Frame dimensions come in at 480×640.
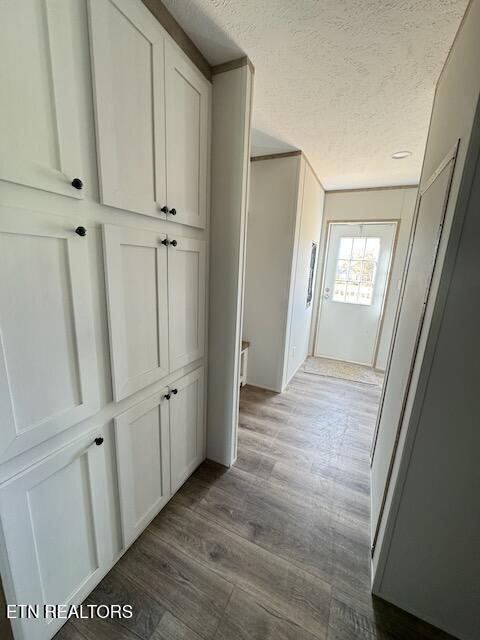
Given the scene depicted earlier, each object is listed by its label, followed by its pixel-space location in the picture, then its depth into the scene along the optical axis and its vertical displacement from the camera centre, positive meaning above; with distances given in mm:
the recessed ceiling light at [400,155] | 2232 +1028
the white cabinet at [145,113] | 863 +577
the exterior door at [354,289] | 3498 -236
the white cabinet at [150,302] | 1009 -184
